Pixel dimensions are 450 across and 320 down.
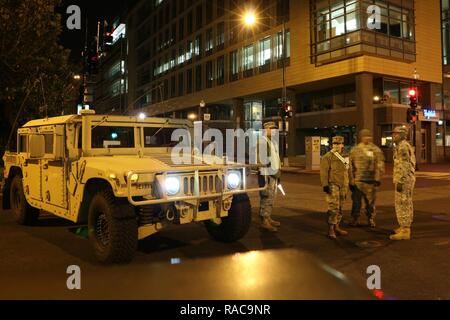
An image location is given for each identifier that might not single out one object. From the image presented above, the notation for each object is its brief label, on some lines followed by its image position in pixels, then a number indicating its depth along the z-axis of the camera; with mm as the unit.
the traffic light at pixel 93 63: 15945
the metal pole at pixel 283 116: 28875
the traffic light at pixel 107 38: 15820
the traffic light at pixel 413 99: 25219
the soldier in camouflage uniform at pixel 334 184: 7723
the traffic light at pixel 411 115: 25094
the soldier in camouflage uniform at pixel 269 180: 8289
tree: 16719
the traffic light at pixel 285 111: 28719
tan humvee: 5805
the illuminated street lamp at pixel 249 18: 24861
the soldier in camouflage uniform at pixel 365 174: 8664
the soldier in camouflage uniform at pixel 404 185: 7625
